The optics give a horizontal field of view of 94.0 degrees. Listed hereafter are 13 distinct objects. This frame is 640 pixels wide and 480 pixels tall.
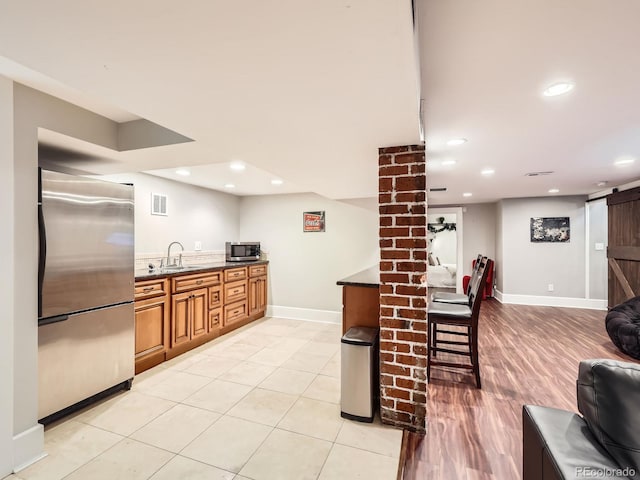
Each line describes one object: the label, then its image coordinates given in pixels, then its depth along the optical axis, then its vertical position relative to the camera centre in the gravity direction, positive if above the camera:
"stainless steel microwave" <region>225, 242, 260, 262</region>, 5.05 -0.17
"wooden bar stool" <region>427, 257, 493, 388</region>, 2.61 -0.68
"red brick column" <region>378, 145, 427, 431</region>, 1.95 -0.30
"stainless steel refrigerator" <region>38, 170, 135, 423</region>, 2.00 -0.36
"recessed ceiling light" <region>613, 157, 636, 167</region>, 3.26 +0.89
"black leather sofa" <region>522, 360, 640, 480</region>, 0.87 -0.63
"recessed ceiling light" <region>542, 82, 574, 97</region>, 1.69 +0.89
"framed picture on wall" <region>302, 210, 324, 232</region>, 4.99 +0.33
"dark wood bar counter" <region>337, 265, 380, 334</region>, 2.49 -0.54
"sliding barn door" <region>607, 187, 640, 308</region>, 4.40 -0.09
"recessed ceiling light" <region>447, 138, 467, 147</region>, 2.62 +0.89
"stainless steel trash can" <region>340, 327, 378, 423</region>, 2.11 -0.98
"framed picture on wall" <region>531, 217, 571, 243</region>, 5.78 +0.22
